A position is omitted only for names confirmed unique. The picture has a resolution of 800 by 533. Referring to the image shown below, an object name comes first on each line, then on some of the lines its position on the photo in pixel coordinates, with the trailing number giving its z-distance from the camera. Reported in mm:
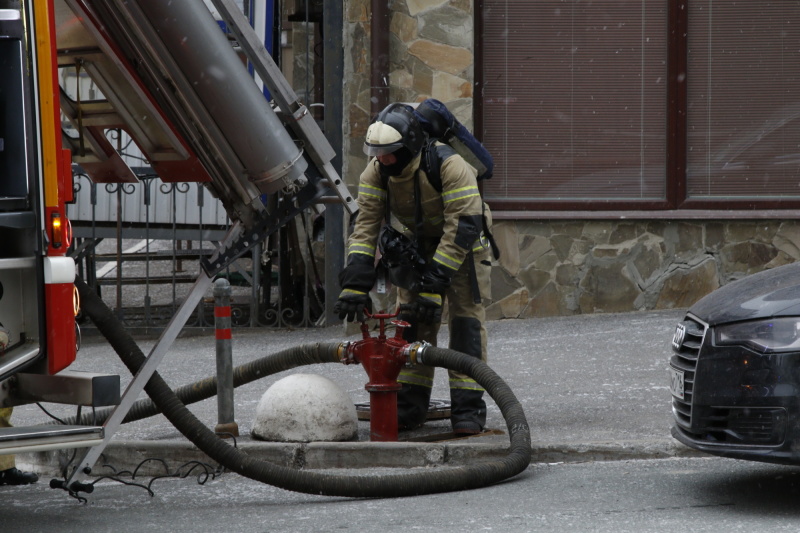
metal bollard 13312
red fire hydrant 12906
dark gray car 9594
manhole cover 14625
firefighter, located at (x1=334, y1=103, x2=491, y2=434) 13039
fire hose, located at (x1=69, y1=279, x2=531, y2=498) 10945
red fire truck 9453
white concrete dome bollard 13039
